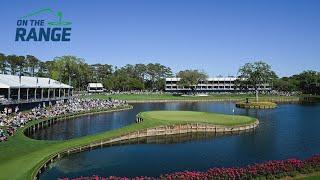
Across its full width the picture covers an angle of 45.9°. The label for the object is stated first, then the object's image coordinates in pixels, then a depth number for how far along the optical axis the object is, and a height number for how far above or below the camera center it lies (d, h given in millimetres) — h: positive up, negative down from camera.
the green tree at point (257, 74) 150875 +7544
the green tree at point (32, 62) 193125 +14578
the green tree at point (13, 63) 181750 +13354
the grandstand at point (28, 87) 79525 +503
